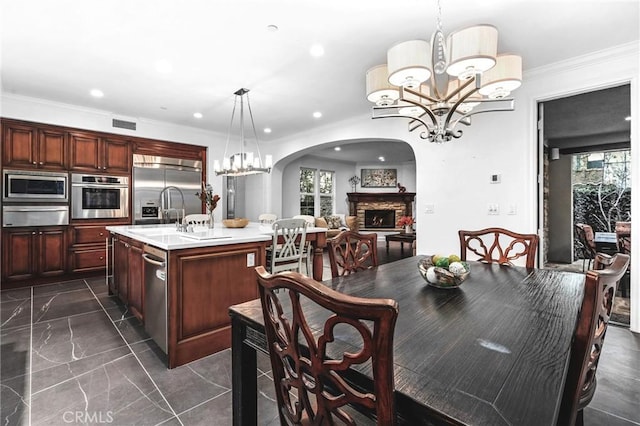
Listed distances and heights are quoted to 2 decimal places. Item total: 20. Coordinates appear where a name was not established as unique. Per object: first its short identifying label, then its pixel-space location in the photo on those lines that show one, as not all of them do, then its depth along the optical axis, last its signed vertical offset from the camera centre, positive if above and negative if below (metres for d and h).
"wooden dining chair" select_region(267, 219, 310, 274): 2.81 -0.34
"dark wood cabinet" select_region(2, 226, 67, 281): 3.99 -0.56
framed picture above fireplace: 9.91 +1.16
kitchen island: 2.14 -0.57
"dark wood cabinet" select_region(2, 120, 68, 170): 4.04 +0.91
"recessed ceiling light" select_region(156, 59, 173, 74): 3.05 +1.53
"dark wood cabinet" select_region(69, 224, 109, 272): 4.45 -0.55
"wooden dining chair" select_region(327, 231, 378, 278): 2.07 -0.29
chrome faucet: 5.23 +0.12
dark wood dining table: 0.65 -0.41
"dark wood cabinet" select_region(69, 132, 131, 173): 4.52 +0.93
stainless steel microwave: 4.02 +0.35
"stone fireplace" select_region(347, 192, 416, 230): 9.50 +0.17
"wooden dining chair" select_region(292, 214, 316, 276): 3.36 -0.48
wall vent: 4.82 +1.43
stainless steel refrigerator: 5.04 +0.47
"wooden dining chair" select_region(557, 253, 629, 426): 0.76 -0.33
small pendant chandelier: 3.64 +0.60
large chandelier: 1.58 +0.84
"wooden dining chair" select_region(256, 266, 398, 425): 0.60 -0.37
